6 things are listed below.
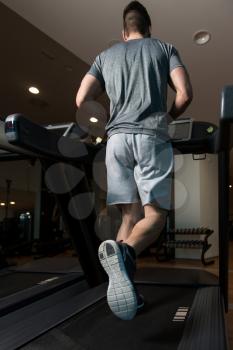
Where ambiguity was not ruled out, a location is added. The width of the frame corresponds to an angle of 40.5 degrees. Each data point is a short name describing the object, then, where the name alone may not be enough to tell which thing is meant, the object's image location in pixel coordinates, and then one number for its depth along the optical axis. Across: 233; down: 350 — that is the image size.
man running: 1.13
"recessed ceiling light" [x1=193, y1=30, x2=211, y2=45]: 3.06
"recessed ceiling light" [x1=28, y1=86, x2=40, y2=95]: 4.36
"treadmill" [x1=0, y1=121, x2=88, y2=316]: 1.60
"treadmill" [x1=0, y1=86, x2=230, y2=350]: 0.99
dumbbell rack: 4.61
